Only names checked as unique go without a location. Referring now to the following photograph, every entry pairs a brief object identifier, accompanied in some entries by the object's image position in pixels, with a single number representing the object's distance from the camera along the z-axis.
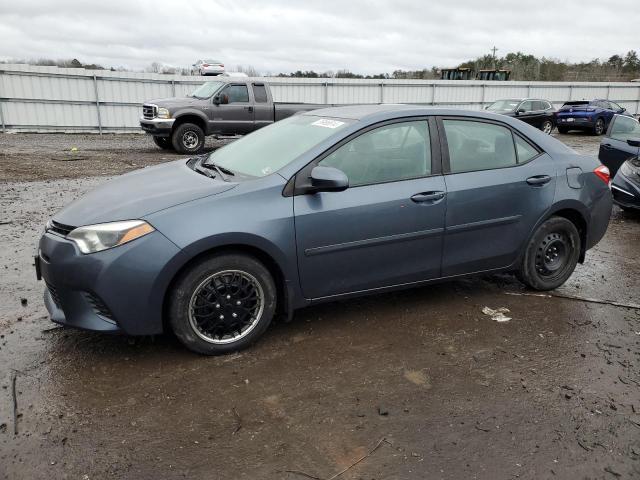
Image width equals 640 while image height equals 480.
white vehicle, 30.56
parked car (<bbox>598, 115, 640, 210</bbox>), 7.60
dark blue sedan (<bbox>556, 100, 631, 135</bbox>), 23.42
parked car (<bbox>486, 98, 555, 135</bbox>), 21.23
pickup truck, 13.90
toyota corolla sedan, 3.27
